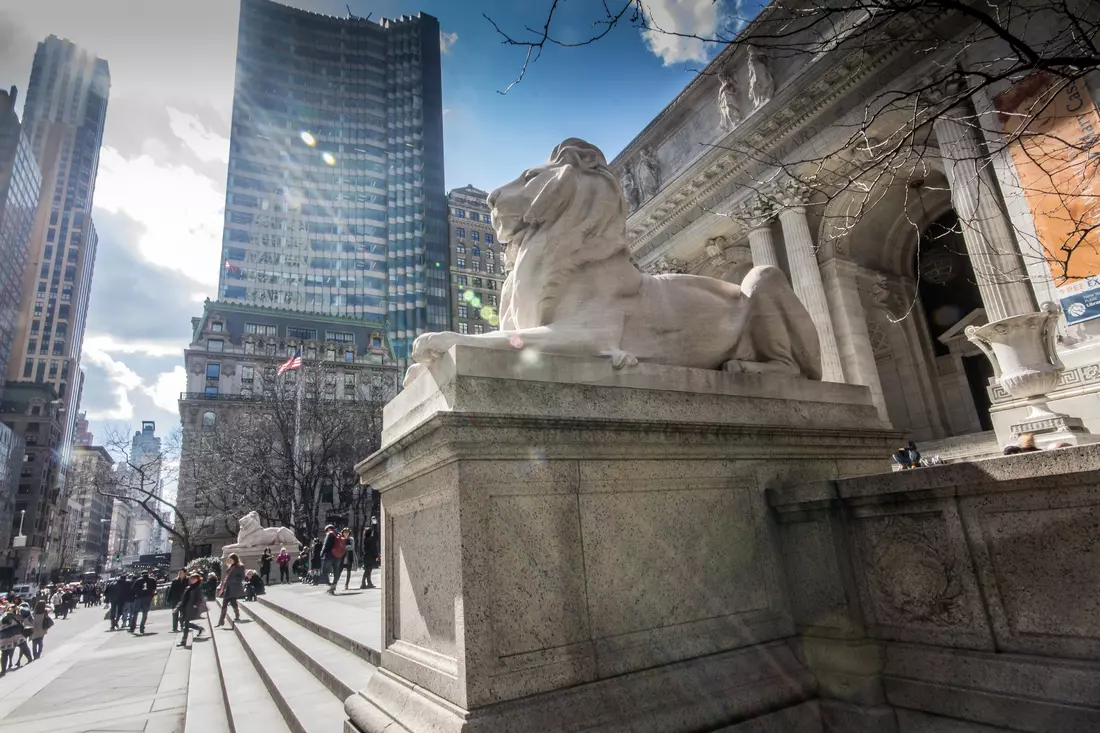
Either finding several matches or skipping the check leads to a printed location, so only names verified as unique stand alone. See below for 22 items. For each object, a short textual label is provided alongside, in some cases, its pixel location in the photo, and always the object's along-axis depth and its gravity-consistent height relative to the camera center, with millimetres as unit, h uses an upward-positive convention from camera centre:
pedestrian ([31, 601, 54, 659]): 14086 -1267
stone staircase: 3752 -978
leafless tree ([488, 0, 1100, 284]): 3096 +7821
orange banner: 11156 +6761
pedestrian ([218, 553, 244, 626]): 12672 -614
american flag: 28317 +9119
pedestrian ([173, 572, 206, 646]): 11680 -868
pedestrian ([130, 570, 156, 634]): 15836 -783
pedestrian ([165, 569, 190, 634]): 14730 -682
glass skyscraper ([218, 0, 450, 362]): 78688 +55214
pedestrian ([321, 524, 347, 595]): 14977 +27
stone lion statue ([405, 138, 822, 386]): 3311 +1374
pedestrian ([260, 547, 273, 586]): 20530 -323
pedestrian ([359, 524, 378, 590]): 14000 -166
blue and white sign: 11414 +3619
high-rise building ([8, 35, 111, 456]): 95625 +66629
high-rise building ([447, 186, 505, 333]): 82875 +41326
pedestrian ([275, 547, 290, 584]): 22203 -427
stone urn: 9766 +2230
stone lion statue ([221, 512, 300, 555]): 23719 +825
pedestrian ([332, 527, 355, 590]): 15290 +33
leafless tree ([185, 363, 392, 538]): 28906 +5111
